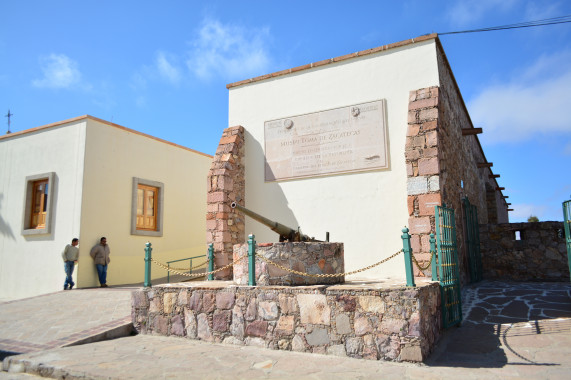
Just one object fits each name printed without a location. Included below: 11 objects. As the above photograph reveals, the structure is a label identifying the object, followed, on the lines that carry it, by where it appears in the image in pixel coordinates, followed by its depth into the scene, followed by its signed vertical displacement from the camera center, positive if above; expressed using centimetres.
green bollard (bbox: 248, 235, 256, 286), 603 -12
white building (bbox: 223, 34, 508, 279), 793 +226
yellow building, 1138 +154
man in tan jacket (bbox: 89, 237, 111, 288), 1109 -14
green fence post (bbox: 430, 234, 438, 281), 605 -18
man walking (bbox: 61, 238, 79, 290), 1061 -15
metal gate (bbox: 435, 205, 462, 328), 580 -24
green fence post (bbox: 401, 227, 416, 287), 499 -7
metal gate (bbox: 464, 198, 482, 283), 957 +23
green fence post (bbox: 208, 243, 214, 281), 835 -13
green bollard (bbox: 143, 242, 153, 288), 706 -20
